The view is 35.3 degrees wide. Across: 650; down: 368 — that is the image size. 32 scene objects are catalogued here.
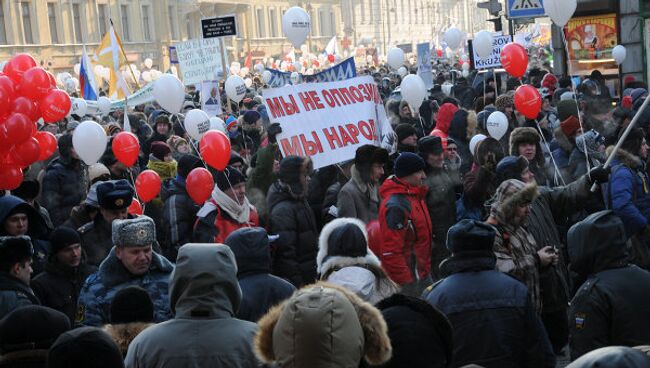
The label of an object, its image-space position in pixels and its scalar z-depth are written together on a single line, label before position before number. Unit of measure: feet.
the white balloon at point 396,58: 71.17
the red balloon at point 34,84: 25.46
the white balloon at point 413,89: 39.40
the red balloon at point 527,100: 33.53
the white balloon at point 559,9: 34.53
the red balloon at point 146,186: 27.86
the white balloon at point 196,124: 36.17
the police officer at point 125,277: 16.76
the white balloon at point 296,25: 45.13
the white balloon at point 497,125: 33.40
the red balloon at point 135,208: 25.91
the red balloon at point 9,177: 23.10
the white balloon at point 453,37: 71.66
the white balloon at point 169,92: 35.91
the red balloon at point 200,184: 24.90
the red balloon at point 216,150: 27.02
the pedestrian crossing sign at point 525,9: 47.39
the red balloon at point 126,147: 29.43
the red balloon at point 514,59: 38.65
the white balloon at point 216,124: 38.42
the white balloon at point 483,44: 50.03
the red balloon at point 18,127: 23.02
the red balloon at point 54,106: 27.27
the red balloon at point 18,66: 25.91
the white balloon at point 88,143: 28.91
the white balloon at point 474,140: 29.45
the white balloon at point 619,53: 56.65
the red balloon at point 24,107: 24.11
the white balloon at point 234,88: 52.70
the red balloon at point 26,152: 23.77
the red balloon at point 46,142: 27.32
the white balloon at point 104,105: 58.29
